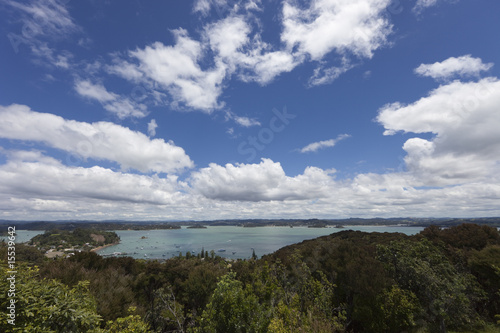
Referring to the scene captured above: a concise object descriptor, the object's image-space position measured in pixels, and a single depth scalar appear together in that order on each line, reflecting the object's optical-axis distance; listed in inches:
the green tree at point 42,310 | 247.9
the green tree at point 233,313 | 383.1
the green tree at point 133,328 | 317.1
